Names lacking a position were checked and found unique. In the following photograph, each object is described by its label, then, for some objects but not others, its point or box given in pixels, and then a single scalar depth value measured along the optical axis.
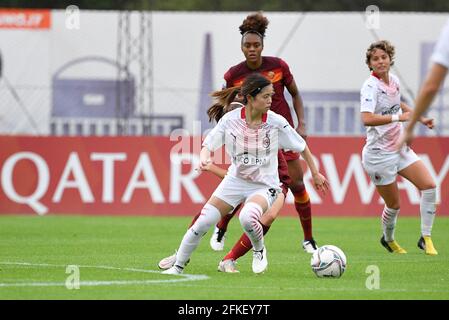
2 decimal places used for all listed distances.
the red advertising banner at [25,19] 30.55
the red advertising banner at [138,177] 20.23
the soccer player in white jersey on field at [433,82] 7.41
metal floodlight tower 26.53
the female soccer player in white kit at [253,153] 10.48
